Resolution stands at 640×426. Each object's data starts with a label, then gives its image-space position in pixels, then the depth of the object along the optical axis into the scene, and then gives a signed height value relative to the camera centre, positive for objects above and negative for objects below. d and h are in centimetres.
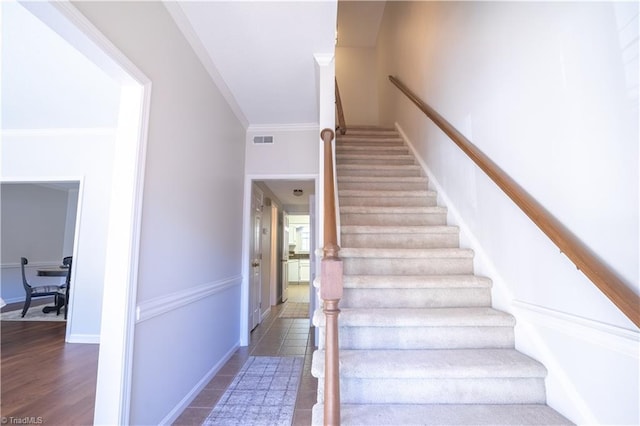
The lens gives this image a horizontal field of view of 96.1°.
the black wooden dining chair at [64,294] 475 -87
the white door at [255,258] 418 -22
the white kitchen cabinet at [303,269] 1068 -93
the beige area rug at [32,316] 470 -121
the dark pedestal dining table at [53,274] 498 -53
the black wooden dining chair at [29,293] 490 -85
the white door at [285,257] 756 -37
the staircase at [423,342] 133 -56
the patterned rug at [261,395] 211 -129
